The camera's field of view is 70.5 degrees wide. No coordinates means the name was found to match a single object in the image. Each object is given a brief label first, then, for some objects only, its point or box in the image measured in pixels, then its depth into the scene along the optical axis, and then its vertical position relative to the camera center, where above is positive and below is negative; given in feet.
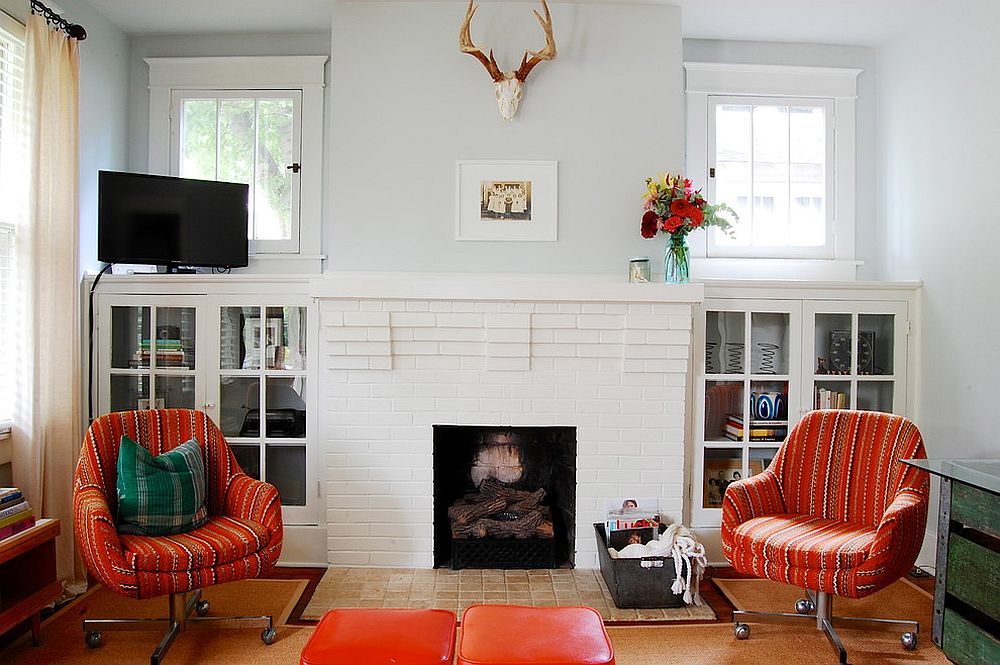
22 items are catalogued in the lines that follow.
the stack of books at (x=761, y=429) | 11.69 -1.58
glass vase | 10.90 +1.10
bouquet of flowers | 10.53 +1.86
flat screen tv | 11.02 +1.72
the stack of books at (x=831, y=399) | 11.71 -1.08
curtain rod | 9.73 +4.37
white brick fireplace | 10.88 -0.94
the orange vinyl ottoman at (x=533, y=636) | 6.12 -2.78
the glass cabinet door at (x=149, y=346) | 11.32 -0.28
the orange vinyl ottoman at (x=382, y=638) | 6.06 -2.76
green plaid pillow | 8.52 -2.02
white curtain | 9.55 +0.46
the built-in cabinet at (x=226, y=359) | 11.28 -0.48
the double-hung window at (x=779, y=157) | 12.63 +3.17
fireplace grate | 11.10 -3.48
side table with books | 8.32 -3.04
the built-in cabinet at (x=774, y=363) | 11.51 -0.49
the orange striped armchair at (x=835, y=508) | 8.00 -2.25
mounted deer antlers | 10.61 +4.06
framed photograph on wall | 11.24 +2.22
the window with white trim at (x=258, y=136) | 12.38 +3.40
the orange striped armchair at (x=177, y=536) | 7.84 -2.40
